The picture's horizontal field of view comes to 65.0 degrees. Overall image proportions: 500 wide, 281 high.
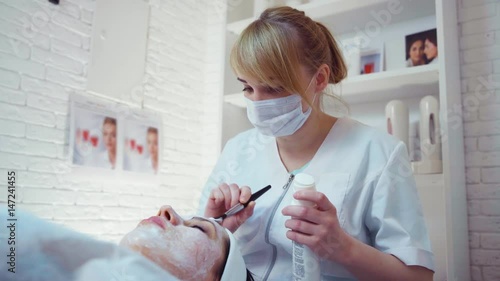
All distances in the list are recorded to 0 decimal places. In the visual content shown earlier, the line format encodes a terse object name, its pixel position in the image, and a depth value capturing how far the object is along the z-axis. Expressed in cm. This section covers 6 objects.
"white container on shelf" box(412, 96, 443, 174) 151
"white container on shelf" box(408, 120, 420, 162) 165
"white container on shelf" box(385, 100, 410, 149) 162
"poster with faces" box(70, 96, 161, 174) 178
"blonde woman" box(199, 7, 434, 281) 86
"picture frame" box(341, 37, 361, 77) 186
